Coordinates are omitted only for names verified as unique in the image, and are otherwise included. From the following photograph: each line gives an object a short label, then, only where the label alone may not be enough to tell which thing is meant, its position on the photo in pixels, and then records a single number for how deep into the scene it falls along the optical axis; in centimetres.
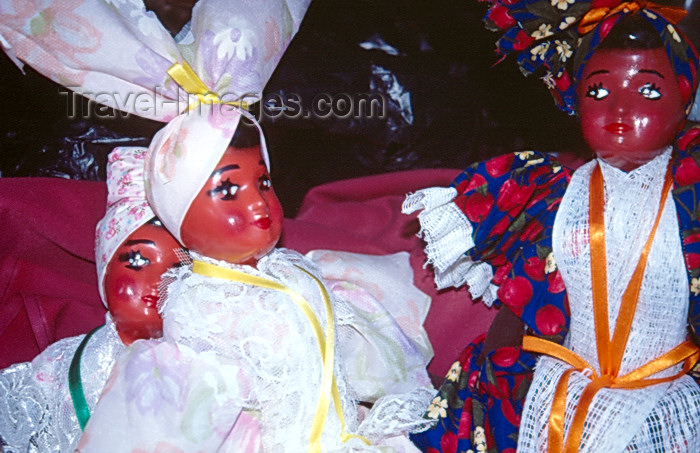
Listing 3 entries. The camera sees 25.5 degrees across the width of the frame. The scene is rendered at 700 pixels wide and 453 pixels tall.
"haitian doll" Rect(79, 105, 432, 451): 70
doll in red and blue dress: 70
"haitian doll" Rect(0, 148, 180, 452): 73
